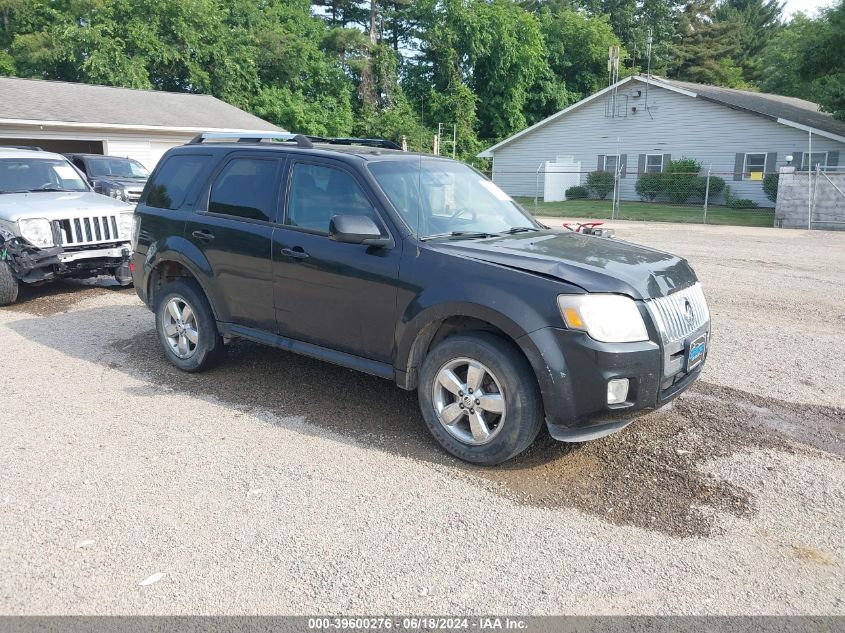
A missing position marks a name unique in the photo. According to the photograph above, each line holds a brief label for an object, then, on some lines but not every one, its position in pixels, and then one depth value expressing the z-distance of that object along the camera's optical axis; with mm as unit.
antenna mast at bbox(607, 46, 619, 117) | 34625
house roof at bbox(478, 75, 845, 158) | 27516
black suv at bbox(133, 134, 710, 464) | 3887
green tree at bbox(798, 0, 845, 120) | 22750
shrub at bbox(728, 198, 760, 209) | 28547
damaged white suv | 8477
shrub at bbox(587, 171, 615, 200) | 33281
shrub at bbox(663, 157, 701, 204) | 30016
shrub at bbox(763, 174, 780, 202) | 27208
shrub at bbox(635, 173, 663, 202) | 30986
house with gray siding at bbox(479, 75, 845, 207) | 28203
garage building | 23781
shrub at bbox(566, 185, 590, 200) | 34750
